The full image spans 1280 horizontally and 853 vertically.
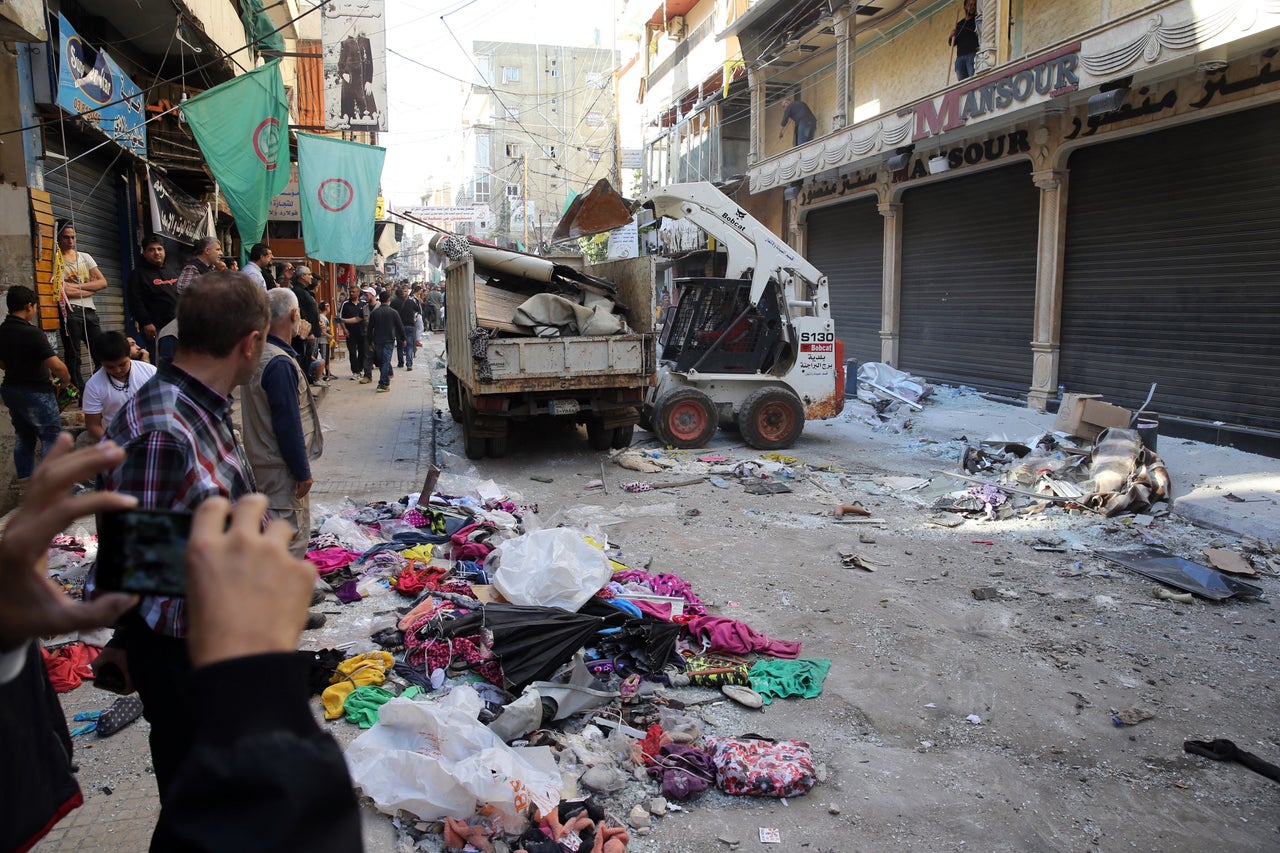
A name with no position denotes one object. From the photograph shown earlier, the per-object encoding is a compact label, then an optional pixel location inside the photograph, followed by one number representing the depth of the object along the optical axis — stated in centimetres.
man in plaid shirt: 185
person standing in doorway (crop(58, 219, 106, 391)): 706
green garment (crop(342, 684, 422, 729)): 377
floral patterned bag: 332
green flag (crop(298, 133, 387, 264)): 1004
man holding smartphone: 86
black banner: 943
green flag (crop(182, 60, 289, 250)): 789
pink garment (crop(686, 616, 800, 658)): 457
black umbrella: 397
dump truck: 913
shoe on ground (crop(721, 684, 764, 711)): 402
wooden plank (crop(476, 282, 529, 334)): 940
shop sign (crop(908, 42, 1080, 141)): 1042
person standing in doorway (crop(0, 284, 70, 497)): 587
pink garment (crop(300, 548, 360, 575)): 562
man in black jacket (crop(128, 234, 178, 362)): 750
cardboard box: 878
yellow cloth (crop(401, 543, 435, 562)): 598
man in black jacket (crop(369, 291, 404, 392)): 1608
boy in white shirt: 523
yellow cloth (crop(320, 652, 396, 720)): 387
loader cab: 1101
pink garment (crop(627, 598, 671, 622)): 482
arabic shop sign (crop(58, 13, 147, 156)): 671
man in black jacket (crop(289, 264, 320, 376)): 1201
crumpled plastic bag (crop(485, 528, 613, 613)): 463
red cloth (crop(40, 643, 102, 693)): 403
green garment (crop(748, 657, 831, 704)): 417
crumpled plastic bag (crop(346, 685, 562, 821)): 302
